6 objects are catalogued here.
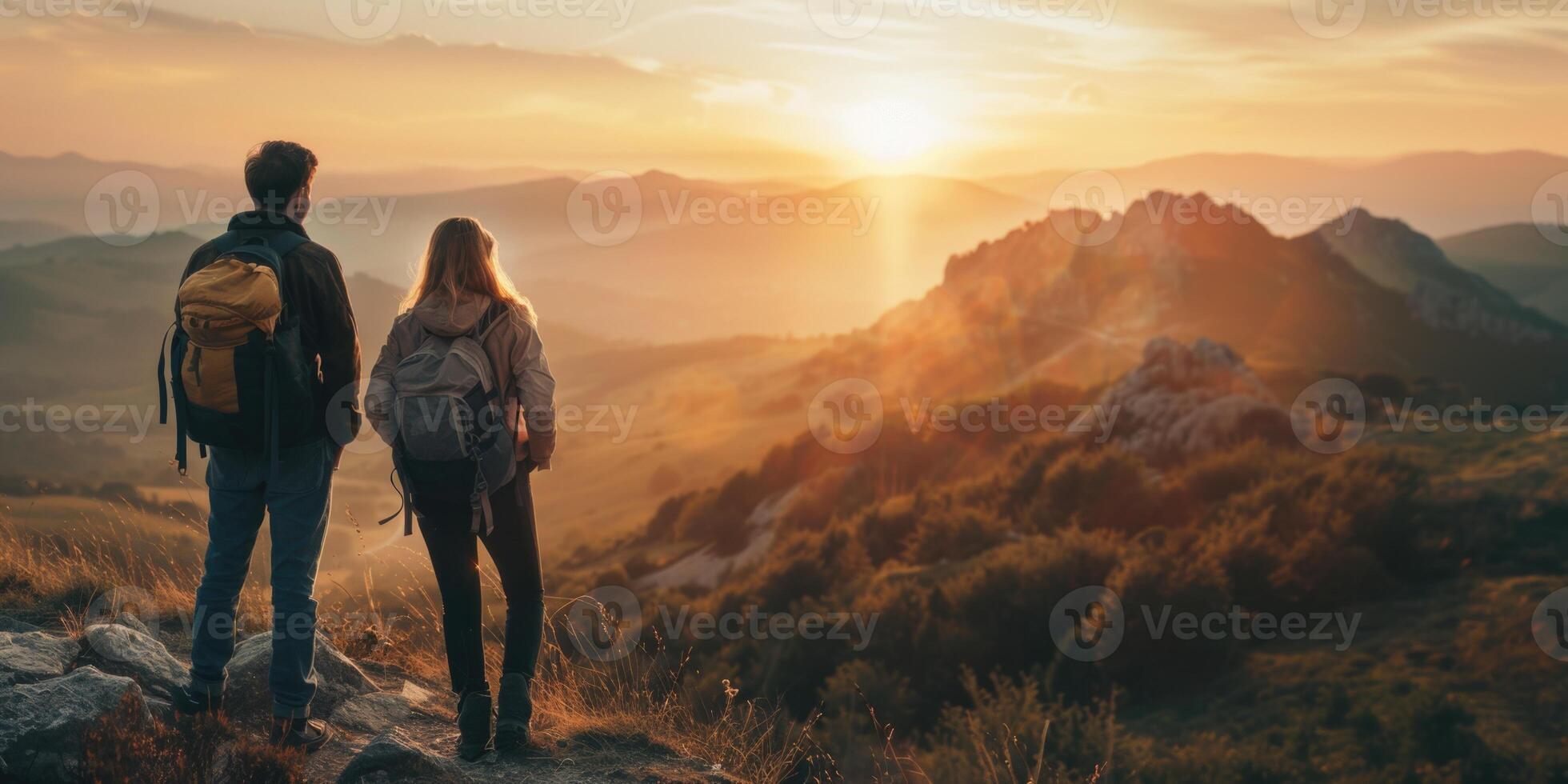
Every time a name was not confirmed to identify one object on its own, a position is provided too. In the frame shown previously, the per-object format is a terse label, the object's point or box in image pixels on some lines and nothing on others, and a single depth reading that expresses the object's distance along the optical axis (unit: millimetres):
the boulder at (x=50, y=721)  3074
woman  3529
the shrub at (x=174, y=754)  3055
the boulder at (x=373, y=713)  4227
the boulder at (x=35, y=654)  3791
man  3410
